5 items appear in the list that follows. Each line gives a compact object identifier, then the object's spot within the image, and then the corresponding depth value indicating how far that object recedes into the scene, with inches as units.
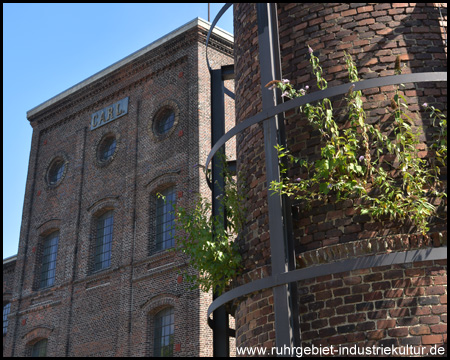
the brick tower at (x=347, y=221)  215.8
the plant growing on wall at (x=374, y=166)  227.3
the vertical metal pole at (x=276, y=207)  224.2
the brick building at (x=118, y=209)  686.5
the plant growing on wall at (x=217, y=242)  268.2
